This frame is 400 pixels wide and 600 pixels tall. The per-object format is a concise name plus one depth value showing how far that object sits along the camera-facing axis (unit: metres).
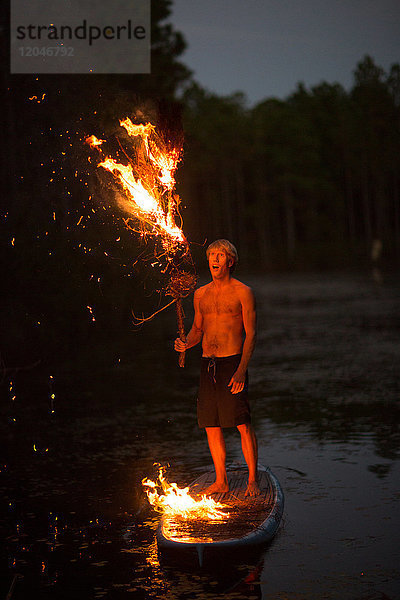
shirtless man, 7.63
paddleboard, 6.21
